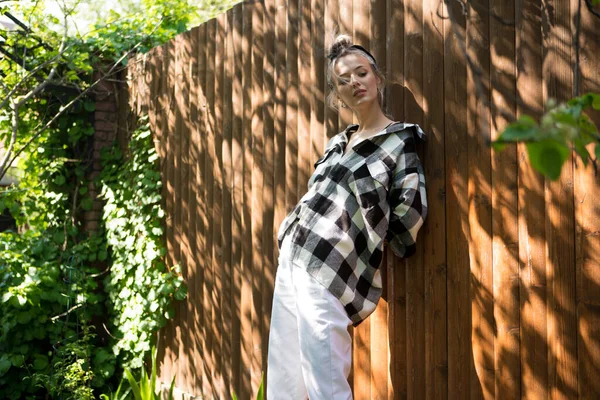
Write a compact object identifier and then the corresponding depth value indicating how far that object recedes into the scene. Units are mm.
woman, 2283
